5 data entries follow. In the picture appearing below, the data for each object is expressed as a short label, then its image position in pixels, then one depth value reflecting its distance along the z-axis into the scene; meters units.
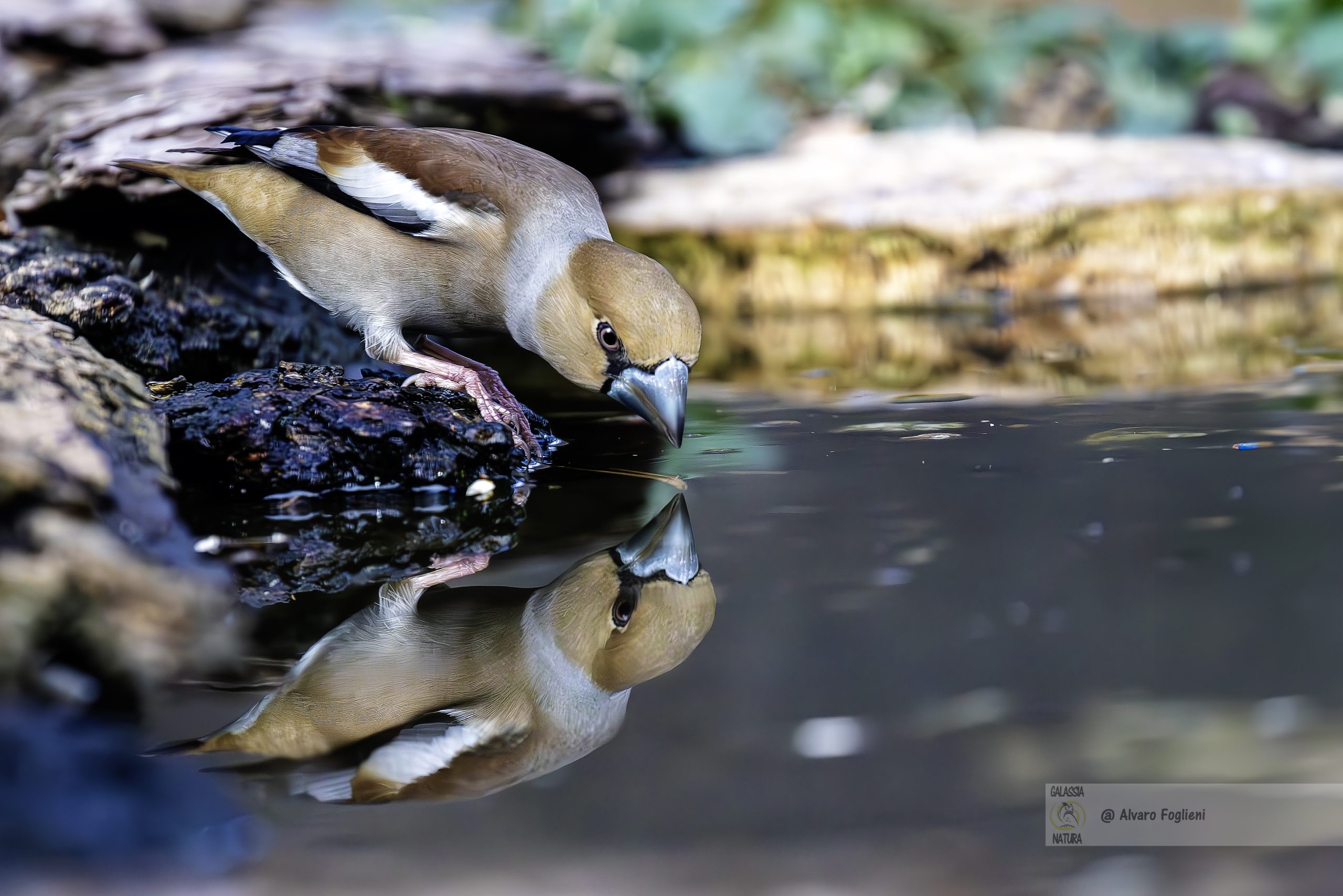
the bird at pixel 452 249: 5.66
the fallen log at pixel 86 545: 3.53
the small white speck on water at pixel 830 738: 3.00
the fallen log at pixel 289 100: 8.05
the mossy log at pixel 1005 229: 11.27
